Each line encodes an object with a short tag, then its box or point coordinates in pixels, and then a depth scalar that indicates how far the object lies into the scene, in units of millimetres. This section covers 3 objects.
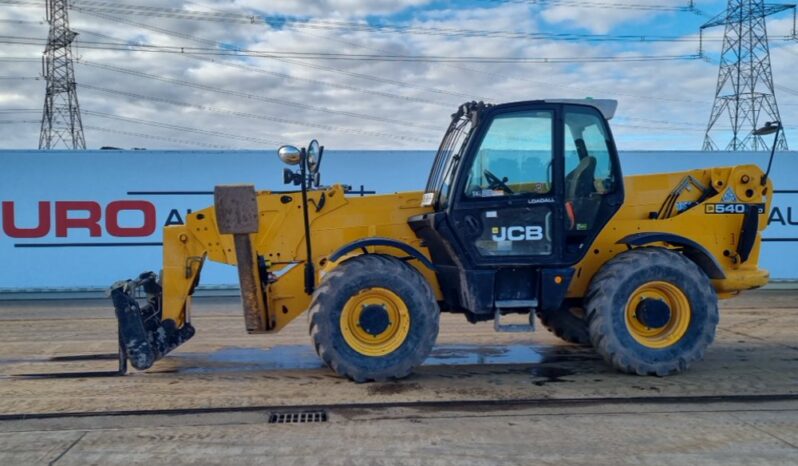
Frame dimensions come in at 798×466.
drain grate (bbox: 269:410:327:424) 5129
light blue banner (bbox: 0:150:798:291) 12492
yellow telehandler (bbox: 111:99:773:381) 6098
